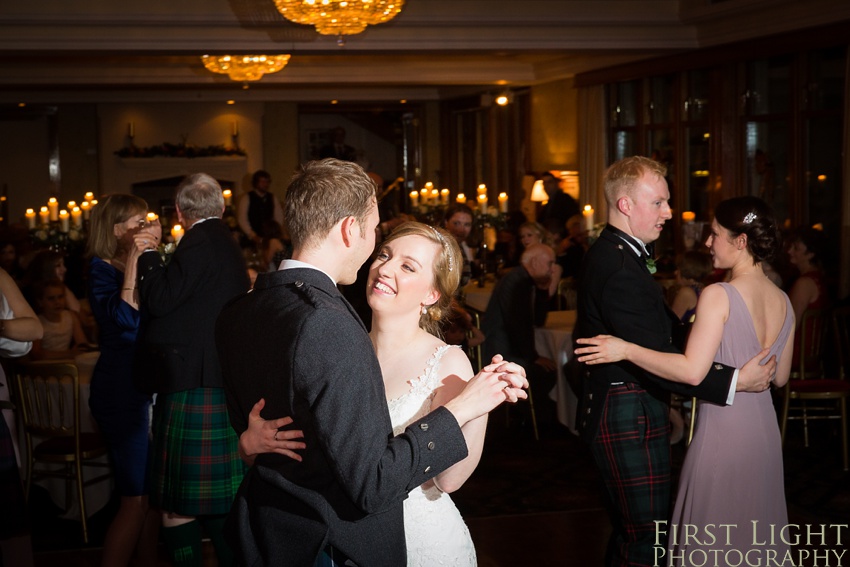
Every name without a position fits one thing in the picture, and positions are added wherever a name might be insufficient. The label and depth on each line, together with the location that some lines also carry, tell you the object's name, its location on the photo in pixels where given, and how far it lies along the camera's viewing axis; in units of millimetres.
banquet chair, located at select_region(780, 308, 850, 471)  5914
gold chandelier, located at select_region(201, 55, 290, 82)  10656
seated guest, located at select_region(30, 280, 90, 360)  5891
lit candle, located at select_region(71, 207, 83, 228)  7568
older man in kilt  3412
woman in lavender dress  3010
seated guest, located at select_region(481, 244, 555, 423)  6191
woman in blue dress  3689
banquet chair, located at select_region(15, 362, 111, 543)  4684
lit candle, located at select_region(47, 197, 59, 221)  7953
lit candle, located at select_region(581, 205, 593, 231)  7629
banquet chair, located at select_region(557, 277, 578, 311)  7273
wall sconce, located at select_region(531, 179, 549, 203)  13094
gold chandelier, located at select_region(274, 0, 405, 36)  7243
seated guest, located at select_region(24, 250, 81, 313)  6032
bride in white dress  2254
